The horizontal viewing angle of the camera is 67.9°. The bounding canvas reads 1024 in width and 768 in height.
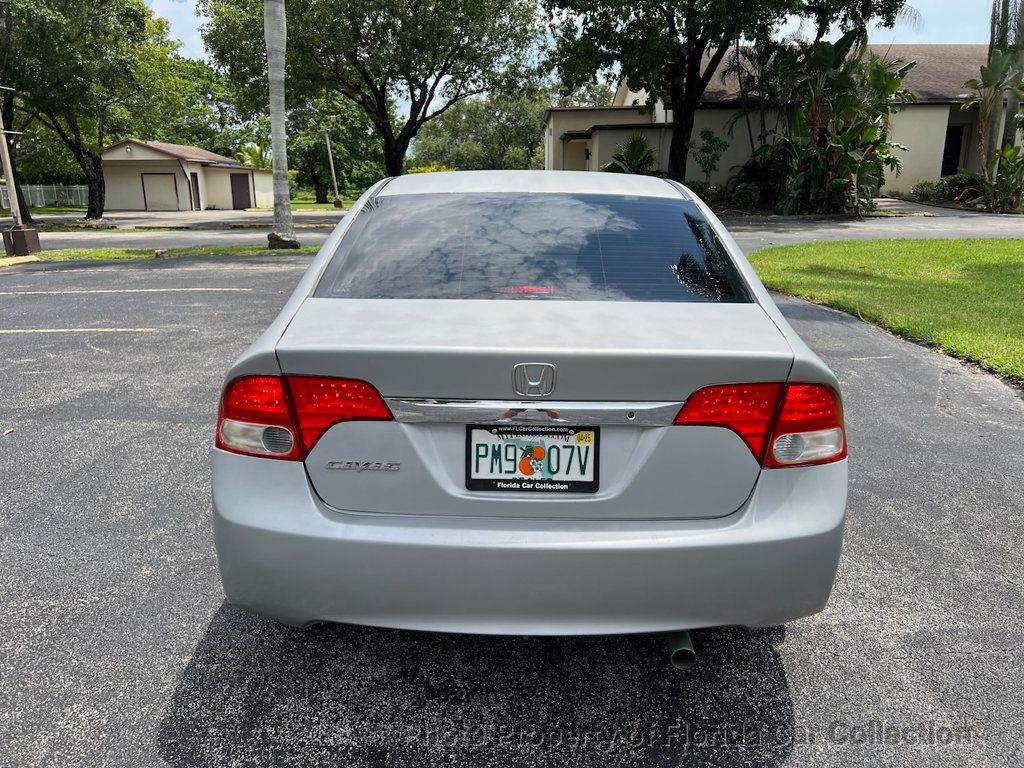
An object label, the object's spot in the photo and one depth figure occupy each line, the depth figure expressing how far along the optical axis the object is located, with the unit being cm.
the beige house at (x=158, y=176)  4562
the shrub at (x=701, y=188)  2793
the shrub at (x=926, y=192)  2819
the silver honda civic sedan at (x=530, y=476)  204
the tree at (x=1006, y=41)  2484
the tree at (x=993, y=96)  2370
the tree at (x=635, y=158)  2789
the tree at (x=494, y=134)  6341
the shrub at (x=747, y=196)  2703
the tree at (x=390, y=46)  2483
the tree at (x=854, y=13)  2373
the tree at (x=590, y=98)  7006
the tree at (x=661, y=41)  2217
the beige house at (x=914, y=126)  2952
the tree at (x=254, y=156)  5832
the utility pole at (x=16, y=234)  1639
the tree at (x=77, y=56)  2541
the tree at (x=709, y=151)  2762
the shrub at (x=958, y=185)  2611
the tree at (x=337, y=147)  5162
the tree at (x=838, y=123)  2128
